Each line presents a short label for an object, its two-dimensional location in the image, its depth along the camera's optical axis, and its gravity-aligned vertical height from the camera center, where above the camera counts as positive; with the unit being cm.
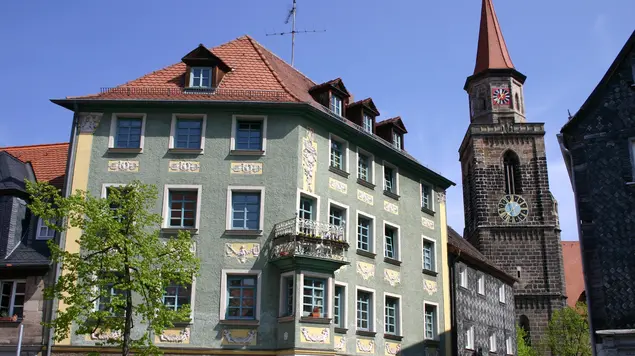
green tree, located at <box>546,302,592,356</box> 4544 +335
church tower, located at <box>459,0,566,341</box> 5119 +1404
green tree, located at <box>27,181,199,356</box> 1761 +286
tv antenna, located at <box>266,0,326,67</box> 3159 +1528
